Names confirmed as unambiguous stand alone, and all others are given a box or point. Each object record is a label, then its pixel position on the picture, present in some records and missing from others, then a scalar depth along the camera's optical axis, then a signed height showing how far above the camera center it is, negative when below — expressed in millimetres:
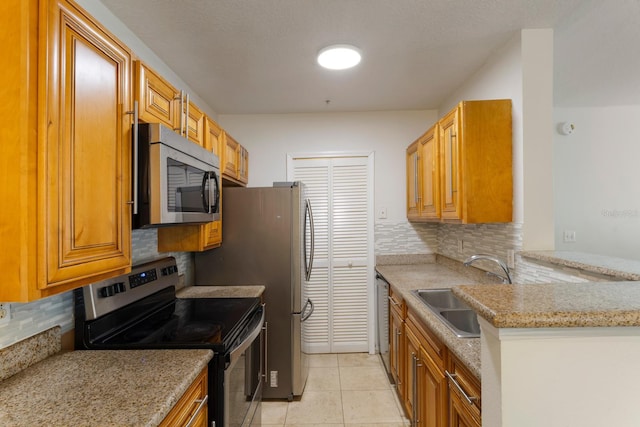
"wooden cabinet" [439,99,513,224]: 1794 +320
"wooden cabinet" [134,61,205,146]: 1261 +548
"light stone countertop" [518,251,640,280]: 1134 -210
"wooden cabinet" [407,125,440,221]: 2248 +307
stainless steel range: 1259 -534
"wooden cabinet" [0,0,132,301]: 781 +174
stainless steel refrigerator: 2256 -327
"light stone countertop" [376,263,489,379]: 1122 -500
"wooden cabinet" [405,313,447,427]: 1367 -827
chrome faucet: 1558 -272
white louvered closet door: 3080 -358
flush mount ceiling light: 1855 +1011
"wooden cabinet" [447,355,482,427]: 1039 -665
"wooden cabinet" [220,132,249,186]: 2309 +449
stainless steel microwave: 1216 +171
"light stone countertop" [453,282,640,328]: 623 -202
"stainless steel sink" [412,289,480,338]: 1487 -595
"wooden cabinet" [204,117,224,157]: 1963 +542
